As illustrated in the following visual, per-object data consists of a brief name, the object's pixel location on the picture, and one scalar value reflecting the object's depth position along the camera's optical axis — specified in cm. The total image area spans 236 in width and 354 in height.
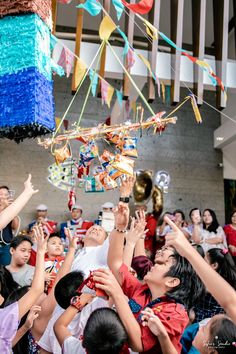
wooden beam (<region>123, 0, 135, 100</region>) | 375
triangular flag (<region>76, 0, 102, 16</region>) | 253
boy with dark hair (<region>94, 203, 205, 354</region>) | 148
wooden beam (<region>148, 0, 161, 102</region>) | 379
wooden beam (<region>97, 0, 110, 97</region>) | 374
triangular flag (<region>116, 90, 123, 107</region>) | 363
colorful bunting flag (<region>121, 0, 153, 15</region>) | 276
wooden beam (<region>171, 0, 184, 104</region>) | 389
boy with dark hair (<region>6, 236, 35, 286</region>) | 311
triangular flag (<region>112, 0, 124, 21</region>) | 257
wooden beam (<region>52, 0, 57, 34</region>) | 313
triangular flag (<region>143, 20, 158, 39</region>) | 271
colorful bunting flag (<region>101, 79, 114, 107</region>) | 364
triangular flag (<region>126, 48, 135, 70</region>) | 342
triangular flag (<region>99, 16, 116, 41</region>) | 264
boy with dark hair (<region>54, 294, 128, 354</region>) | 141
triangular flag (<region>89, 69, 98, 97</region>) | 316
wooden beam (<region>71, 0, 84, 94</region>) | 372
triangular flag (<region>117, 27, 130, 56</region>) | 301
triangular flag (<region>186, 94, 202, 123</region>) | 314
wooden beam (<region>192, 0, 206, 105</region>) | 402
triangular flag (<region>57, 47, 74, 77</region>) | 342
